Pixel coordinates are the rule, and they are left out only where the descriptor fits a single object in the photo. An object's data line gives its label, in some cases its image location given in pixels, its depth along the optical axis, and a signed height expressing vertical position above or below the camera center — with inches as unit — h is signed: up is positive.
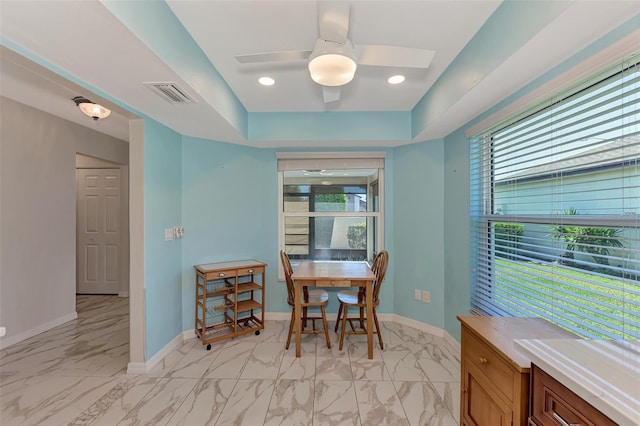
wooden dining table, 97.6 -26.6
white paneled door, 168.1 -10.7
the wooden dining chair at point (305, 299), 102.3 -36.0
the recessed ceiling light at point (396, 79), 85.8 +44.5
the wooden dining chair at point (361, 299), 101.8 -36.0
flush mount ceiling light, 98.9 +40.6
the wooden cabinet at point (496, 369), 42.6 -28.9
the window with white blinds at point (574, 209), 45.8 +0.5
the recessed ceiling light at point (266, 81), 87.5 +45.0
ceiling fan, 51.1 +33.6
